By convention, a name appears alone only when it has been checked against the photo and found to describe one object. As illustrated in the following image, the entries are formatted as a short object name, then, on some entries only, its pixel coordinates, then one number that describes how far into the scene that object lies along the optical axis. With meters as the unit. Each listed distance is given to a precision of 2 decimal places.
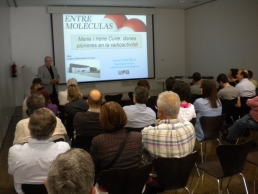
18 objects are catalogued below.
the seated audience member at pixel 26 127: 2.96
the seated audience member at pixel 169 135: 2.58
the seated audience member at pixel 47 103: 4.38
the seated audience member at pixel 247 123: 4.34
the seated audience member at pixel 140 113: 3.78
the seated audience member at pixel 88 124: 3.45
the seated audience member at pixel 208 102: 4.39
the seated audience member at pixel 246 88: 5.80
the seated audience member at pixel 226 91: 5.49
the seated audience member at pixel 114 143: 2.38
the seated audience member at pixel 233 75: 6.90
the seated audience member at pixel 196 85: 6.14
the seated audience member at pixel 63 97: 5.66
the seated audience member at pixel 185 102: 3.89
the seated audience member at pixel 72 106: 4.38
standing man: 7.53
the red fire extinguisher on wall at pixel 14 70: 8.51
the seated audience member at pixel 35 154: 2.22
